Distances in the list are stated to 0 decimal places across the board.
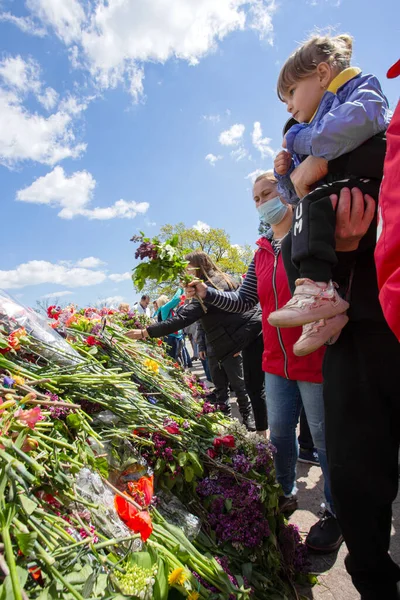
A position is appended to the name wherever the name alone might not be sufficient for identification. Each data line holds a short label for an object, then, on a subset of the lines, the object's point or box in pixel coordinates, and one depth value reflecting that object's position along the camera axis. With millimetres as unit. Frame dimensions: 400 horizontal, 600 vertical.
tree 32281
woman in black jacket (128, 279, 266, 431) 3357
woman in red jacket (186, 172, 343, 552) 2064
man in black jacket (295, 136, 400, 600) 1201
